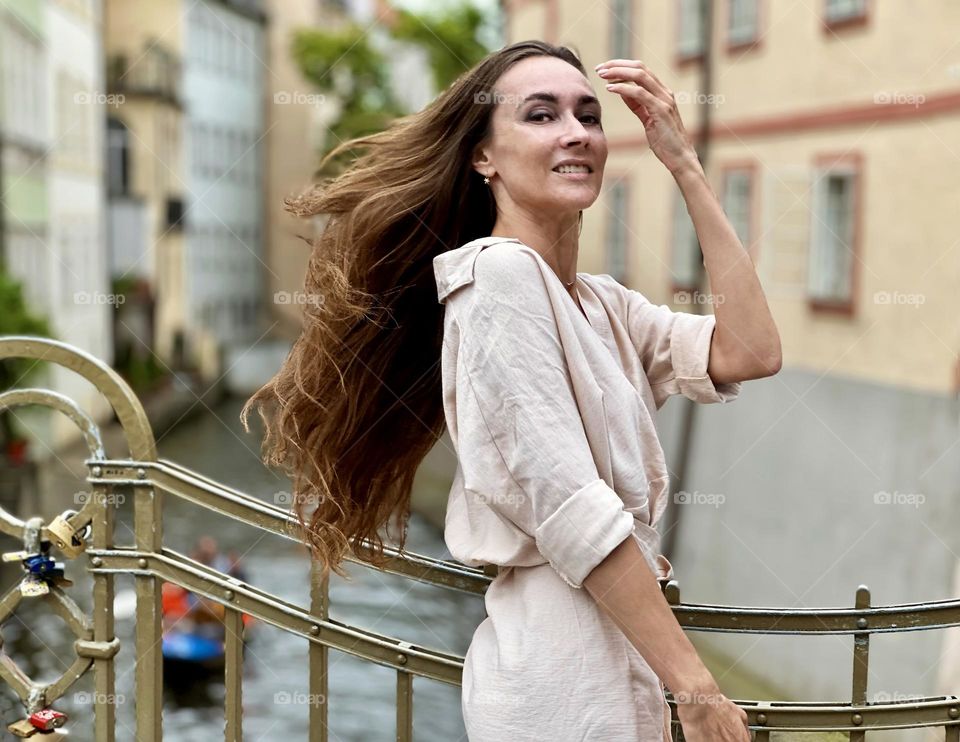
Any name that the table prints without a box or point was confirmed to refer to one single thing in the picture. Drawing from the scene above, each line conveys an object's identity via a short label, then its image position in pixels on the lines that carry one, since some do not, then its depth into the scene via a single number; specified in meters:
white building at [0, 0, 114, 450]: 17.27
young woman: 1.43
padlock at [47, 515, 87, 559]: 1.87
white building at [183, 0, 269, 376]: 36.56
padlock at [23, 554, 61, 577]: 1.89
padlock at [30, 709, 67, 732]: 1.91
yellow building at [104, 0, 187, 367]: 27.34
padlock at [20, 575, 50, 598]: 1.88
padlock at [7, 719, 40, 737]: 1.90
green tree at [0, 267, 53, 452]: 13.80
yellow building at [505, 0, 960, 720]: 9.59
